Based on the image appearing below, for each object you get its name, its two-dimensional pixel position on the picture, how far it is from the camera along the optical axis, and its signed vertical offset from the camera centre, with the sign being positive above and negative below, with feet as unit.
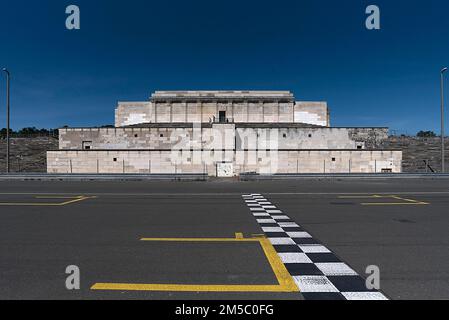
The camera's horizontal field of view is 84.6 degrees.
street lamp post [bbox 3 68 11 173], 82.19 +24.74
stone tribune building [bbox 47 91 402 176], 110.32 +5.64
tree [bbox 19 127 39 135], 283.79 +40.76
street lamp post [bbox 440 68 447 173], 82.07 +21.07
